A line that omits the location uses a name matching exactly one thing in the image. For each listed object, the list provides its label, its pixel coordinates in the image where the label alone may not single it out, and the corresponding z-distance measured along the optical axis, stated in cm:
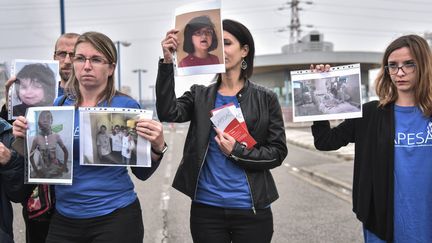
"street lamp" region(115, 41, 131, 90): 3381
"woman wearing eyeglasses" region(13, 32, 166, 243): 224
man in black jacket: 229
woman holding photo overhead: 251
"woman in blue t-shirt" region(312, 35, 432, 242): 234
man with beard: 313
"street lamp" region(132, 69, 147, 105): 5386
